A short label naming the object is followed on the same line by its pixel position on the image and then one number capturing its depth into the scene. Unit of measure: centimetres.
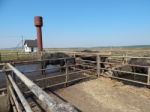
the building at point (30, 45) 2427
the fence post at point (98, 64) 379
